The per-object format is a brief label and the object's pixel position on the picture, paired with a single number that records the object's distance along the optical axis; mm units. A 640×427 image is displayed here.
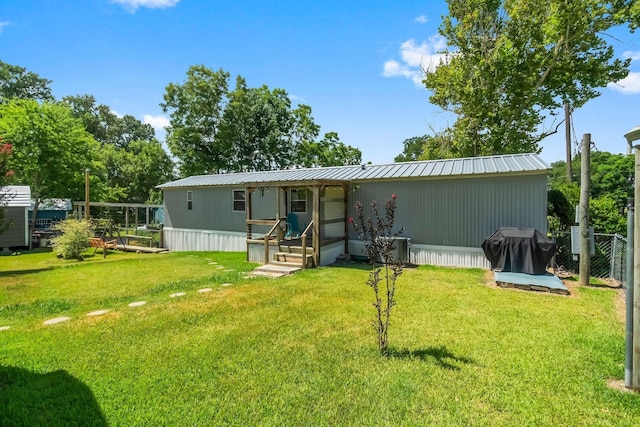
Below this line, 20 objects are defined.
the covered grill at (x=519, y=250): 7375
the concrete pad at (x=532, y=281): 6542
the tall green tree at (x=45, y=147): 15758
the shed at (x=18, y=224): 15109
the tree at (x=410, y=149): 44919
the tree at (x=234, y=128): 24781
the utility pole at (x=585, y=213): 6898
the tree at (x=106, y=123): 36062
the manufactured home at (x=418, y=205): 8547
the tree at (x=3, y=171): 8211
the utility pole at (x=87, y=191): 15555
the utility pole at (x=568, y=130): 15180
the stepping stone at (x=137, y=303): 5648
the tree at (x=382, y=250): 3580
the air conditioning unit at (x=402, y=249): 9578
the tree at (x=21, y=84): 29719
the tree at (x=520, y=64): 13773
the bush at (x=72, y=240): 12344
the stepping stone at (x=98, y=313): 5145
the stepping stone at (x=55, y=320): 4762
